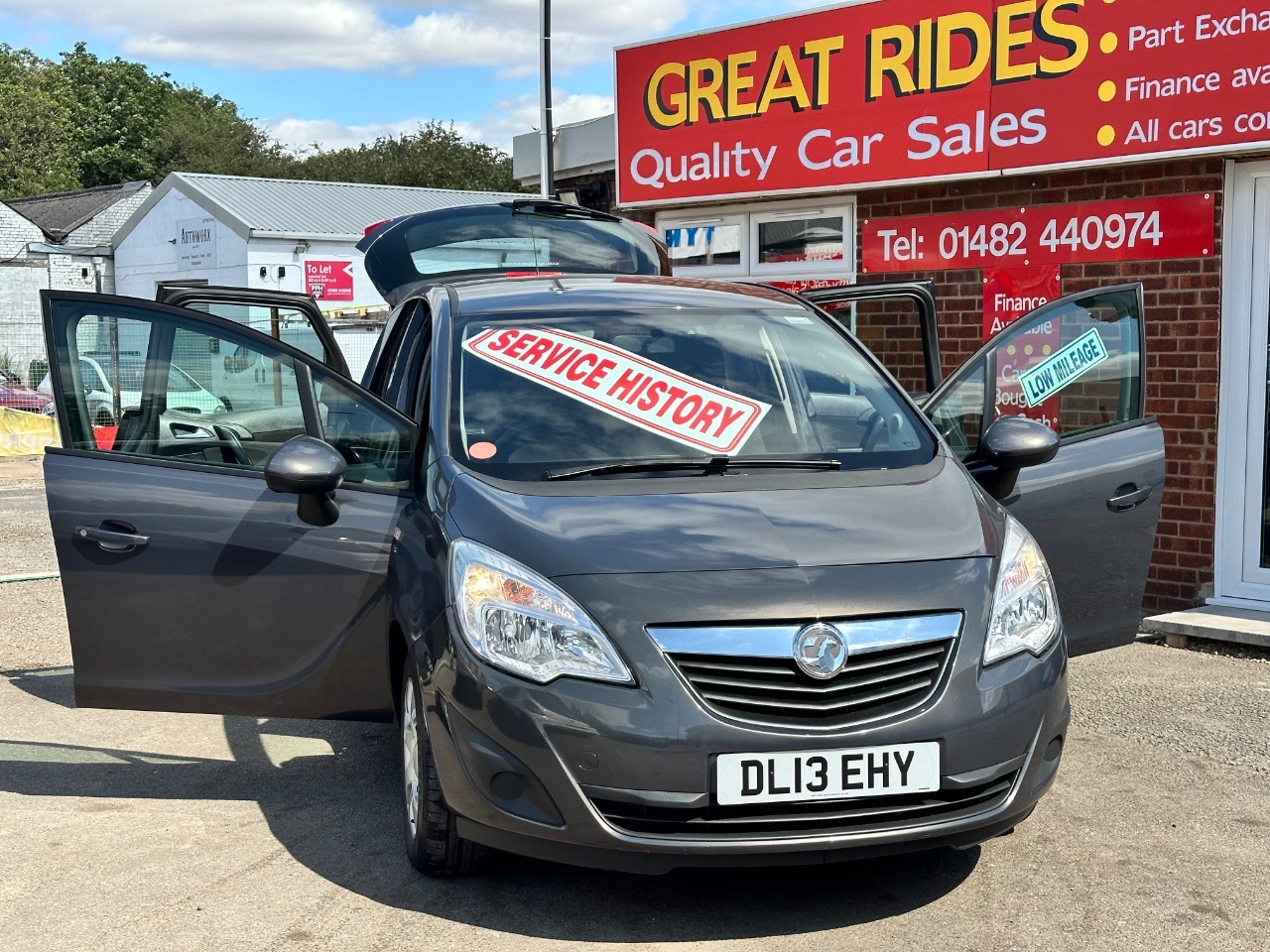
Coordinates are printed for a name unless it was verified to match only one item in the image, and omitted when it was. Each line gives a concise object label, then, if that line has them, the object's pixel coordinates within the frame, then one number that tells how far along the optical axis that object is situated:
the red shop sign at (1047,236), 8.16
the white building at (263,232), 38.25
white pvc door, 7.95
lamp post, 13.52
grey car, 3.56
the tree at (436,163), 65.75
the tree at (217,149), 73.44
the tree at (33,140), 73.94
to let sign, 38.41
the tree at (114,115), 87.44
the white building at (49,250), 35.12
